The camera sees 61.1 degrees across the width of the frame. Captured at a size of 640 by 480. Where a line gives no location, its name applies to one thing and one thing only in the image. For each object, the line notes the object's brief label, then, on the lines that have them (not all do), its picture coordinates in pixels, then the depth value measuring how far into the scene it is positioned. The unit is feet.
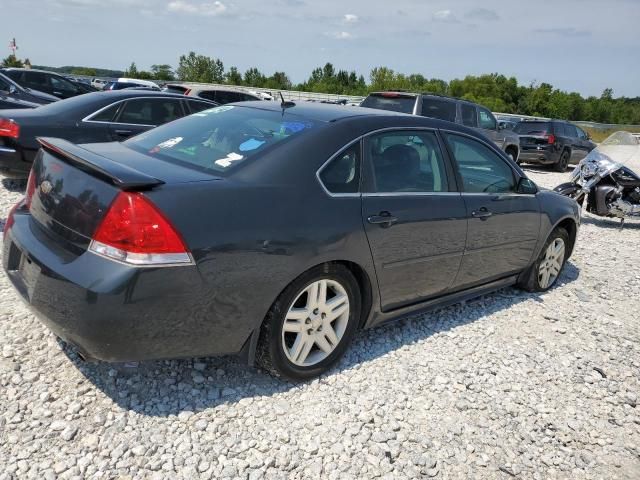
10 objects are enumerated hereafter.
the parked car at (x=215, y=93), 45.83
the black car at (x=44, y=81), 53.31
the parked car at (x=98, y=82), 103.18
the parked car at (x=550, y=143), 54.34
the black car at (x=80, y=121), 21.16
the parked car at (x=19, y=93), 41.97
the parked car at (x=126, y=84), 73.03
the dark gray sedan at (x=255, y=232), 8.04
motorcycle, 28.30
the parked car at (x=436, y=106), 33.55
